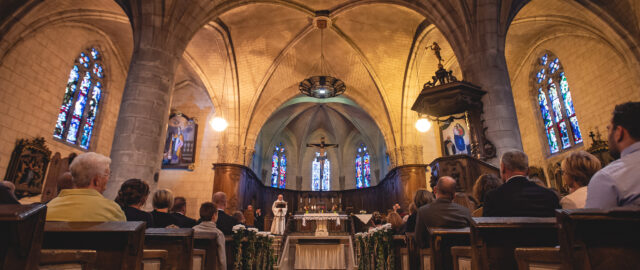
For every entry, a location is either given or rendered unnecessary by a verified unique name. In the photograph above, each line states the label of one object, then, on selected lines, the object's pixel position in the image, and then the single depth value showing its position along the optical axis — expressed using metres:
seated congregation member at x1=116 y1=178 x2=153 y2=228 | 3.11
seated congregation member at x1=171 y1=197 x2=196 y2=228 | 4.07
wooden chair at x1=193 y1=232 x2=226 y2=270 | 3.76
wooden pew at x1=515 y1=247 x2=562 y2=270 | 1.66
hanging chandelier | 12.60
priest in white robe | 12.77
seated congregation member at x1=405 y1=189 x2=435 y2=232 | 4.20
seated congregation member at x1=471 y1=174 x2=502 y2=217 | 3.21
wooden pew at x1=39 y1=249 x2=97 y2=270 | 1.50
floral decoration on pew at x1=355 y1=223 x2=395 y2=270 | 5.09
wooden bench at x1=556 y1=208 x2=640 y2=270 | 1.31
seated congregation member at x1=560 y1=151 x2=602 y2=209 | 2.53
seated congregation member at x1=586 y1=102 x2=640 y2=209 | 1.59
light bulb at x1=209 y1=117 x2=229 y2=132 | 11.95
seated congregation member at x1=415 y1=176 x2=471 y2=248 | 3.30
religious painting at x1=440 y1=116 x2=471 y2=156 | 7.82
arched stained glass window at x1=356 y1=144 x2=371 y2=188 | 22.11
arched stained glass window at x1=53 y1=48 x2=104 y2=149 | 10.68
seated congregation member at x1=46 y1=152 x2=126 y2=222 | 2.14
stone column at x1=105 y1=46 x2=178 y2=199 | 6.40
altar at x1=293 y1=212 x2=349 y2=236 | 11.44
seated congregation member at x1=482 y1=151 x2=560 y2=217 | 2.50
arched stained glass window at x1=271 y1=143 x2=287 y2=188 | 22.03
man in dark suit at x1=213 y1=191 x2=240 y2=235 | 4.97
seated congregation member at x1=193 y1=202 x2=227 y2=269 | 3.87
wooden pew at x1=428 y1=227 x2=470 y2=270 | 2.92
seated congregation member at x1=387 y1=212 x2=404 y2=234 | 5.51
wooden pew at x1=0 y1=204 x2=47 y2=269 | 1.18
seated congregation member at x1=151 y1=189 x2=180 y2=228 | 3.85
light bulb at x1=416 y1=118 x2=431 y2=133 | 10.02
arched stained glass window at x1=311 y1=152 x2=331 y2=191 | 23.05
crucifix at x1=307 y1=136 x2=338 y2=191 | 17.77
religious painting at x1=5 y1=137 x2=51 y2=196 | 8.70
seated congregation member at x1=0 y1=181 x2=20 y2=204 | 3.34
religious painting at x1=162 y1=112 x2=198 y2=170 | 15.45
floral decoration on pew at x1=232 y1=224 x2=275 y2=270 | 4.80
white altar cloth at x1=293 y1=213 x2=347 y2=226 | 11.57
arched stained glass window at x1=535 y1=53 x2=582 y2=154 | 11.43
